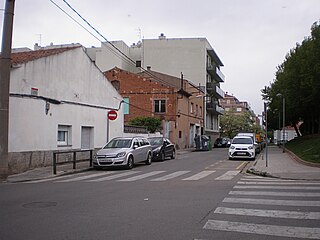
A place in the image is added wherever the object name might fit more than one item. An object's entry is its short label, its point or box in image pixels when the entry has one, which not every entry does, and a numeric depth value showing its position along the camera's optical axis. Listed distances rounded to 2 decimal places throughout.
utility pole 15.04
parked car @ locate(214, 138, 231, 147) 57.15
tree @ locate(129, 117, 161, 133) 40.56
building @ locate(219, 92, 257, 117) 147.50
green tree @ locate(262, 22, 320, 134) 27.41
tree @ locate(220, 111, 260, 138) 92.12
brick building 44.12
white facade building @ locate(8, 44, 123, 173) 18.12
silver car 19.47
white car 27.19
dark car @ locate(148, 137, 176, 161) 26.33
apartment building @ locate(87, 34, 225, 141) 58.41
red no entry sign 23.62
